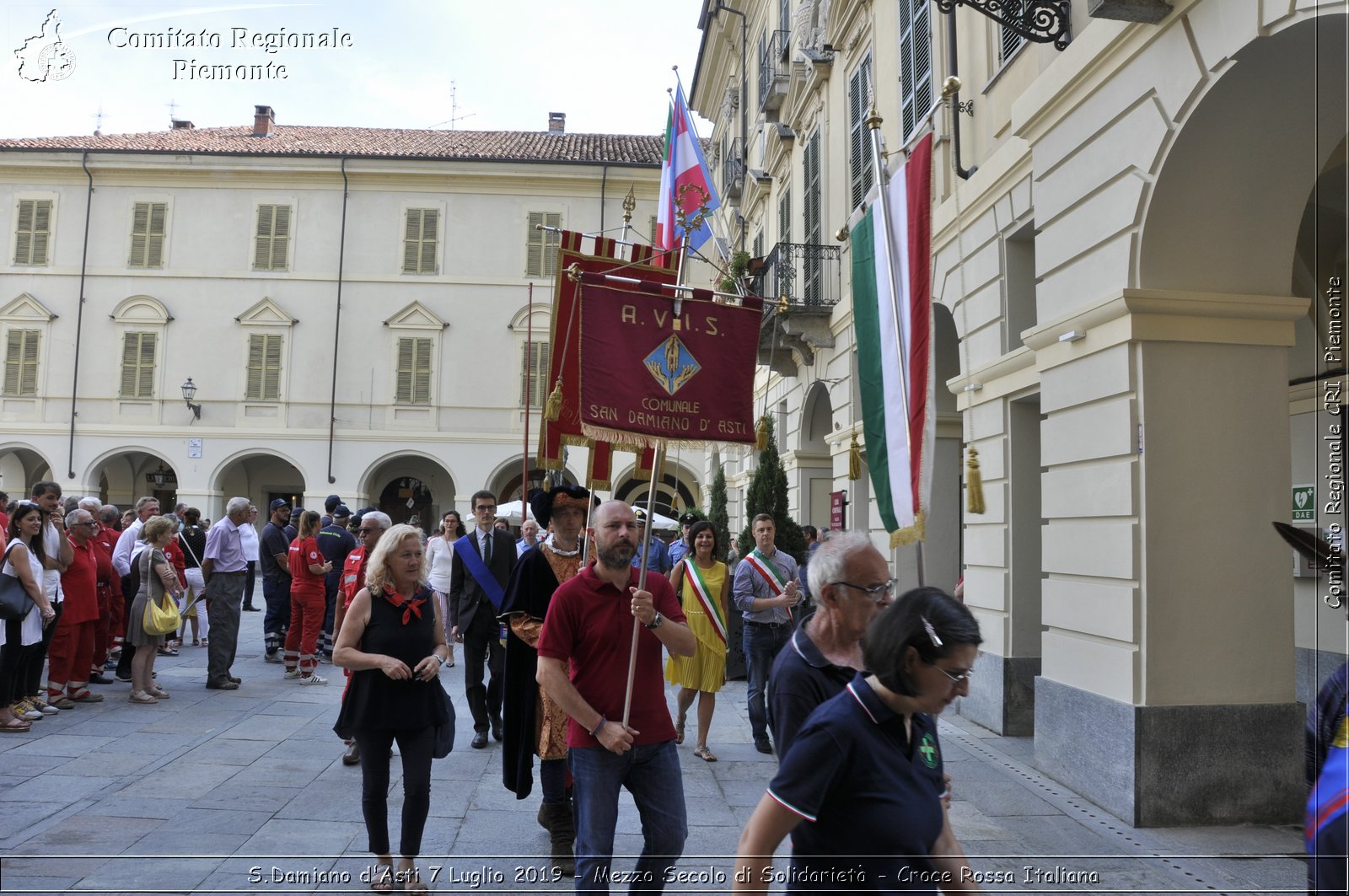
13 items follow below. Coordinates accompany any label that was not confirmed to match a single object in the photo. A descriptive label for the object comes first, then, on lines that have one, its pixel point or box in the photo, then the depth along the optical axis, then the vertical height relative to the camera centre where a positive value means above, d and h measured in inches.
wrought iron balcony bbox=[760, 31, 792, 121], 753.6 +351.8
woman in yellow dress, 315.0 -31.4
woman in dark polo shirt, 92.7 -23.2
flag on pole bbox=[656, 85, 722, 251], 409.4 +148.4
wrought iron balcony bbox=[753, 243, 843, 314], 616.4 +164.1
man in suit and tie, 317.7 -27.5
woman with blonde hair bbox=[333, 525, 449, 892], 185.2 -32.5
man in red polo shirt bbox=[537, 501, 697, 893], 153.8 -27.7
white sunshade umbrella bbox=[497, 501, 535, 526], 818.8 +7.8
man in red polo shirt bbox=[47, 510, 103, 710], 358.0 -36.0
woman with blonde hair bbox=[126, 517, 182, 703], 377.1 -31.7
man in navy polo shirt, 116.6 -13.0
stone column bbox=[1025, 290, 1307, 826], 242.2 -8.0
